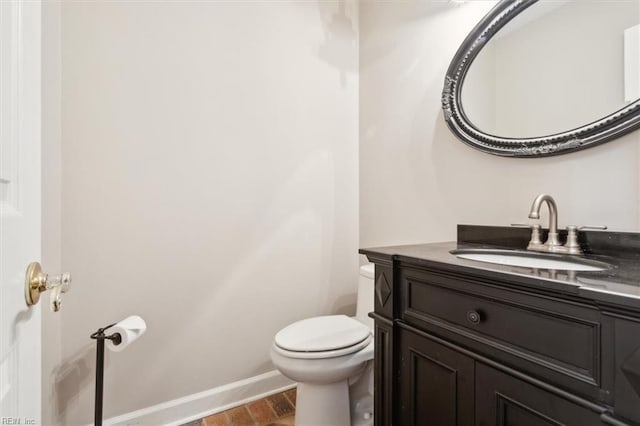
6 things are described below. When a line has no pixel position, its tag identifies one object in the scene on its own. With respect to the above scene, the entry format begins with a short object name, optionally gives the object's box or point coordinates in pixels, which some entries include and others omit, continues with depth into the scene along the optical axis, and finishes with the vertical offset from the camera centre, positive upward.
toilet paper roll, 1.13 -0.46
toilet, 1.23 -0.64
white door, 0.42 +0.02
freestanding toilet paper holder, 1.12 -0.58
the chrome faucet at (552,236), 0.93 -0.07
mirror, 0.93 +0.51
